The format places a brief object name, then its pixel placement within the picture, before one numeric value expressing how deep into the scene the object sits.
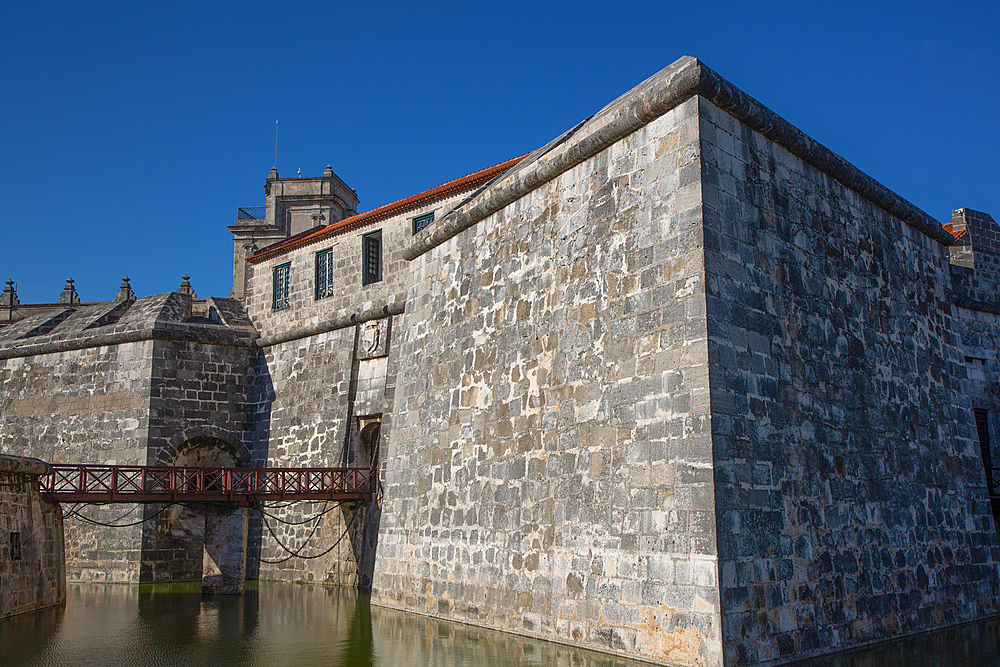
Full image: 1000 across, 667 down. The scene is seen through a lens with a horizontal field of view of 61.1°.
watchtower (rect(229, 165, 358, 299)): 29.42
